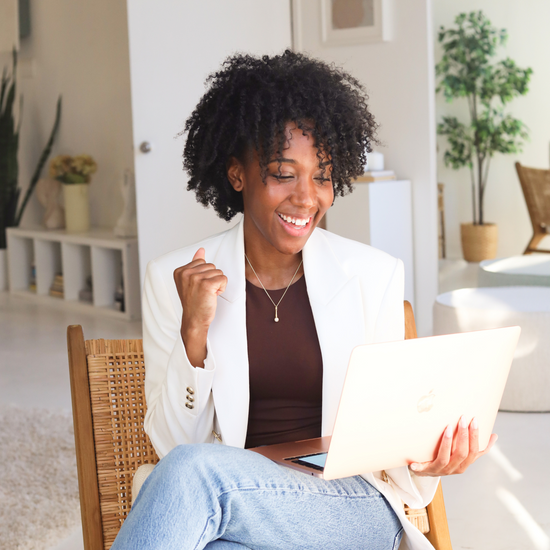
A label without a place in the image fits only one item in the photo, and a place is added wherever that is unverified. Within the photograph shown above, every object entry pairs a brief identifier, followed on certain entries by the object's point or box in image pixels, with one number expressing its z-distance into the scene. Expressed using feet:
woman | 3.45
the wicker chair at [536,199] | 18.39
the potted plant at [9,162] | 18.83
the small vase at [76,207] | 17.80
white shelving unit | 15.76
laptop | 3.00
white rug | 6.61
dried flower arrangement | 17.58
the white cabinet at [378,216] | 12.47
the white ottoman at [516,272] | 11.93
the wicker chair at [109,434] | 3.94
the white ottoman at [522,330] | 9.36
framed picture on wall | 12.87
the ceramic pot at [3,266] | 19.71
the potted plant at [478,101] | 20.84
